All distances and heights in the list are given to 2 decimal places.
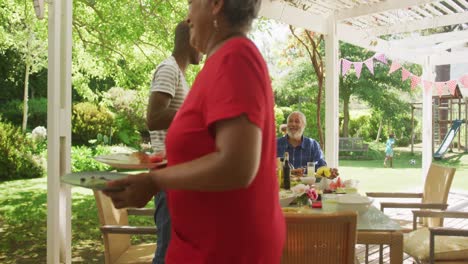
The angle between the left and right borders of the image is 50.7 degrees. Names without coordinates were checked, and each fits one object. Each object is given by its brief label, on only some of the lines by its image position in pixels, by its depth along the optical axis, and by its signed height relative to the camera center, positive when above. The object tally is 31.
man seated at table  4.32 -0.16
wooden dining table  2.18 -0.47
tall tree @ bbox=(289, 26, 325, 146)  7.84 +0.94
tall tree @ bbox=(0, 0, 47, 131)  7.15 +1.44
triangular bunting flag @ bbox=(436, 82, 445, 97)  7.45 +0.61
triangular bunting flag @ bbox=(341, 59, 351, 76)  6.70 +0.86
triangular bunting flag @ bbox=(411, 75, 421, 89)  7.34 +0.71
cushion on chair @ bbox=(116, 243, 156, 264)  2.44 -0.65
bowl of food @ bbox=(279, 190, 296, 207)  2.50 -0.36
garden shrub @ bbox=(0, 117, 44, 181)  8.04 -0.43
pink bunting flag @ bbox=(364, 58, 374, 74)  6.86 +0.91
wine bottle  3.04 -0.30
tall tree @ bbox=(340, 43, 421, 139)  17.08 +1.42
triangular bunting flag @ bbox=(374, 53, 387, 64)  6.65 +0.97
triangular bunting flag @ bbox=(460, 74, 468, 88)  7.37 +0.71
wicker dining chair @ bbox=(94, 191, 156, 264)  2.21 -0.50
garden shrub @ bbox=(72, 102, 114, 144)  9.74 +0.15
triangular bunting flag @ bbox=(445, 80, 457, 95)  7.33 +0.63
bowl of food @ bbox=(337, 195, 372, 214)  2.37 -0.37
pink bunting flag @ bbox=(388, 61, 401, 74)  7.00 +0.89
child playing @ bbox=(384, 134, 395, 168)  14.18 -0.62
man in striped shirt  1.78 +0.11
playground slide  14.42 -0.41
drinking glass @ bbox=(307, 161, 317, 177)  3.41 -0.29
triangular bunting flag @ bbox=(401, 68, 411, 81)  7.00 +0.78
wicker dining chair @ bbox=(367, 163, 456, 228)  3.22 -0.47
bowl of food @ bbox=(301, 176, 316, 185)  3.22 -0.34
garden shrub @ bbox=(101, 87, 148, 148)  9.88 +0.27
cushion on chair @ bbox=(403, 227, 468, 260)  2.75 -0.69
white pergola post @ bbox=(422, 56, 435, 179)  7.57 +0.15
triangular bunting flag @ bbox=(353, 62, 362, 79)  6.92 +0.88
